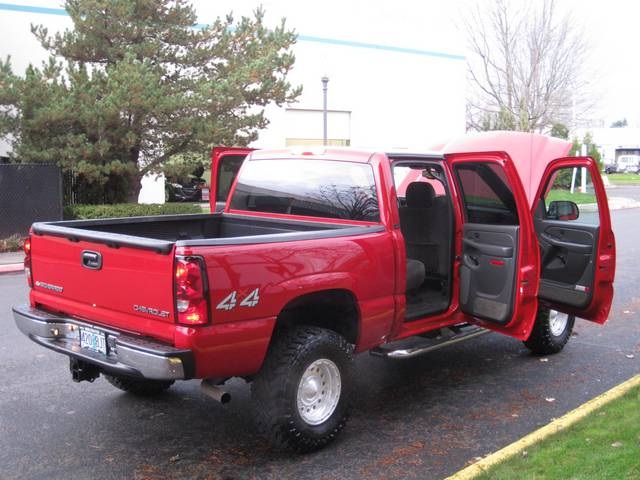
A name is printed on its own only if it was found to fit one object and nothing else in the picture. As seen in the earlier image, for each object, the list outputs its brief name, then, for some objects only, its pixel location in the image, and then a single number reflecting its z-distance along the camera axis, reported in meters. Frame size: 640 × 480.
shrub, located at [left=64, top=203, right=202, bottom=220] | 15.36
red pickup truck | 3.72
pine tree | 14.21
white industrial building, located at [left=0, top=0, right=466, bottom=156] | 29.06
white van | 78.19
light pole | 17.92
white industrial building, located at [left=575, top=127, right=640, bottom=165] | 87.19
